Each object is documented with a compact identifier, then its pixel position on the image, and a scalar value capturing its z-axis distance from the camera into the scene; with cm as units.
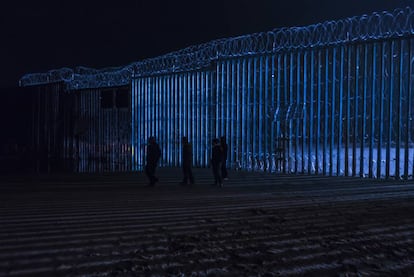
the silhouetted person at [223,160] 1556
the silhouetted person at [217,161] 1379
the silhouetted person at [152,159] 1382
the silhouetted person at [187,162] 1421
